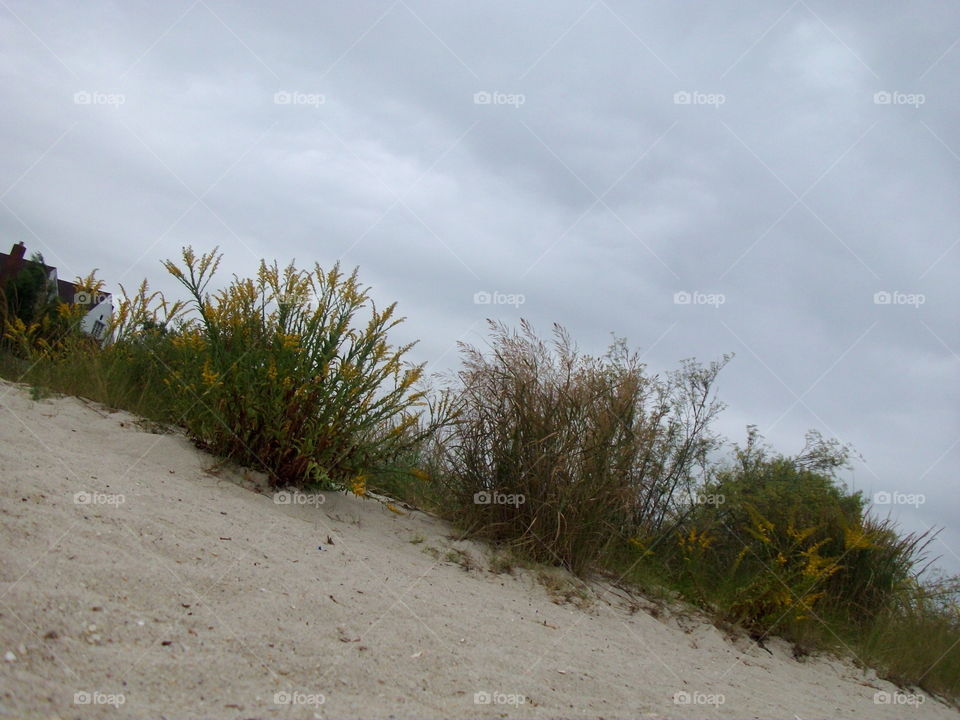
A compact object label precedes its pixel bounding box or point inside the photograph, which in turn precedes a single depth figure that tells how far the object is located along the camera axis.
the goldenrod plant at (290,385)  5.68
